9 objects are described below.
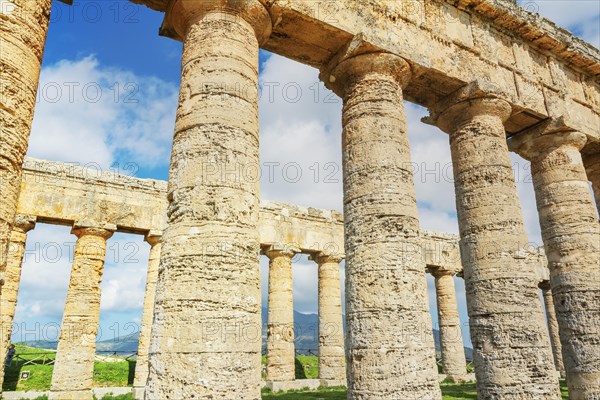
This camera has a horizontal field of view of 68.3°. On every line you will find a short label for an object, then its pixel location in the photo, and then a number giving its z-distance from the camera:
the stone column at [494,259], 7.88
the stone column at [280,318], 17.12
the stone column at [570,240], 9.55
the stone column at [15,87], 4.29
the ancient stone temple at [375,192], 5.16
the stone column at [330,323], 17.80
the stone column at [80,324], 13.12
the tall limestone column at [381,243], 6.61
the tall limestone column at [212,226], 4.96
